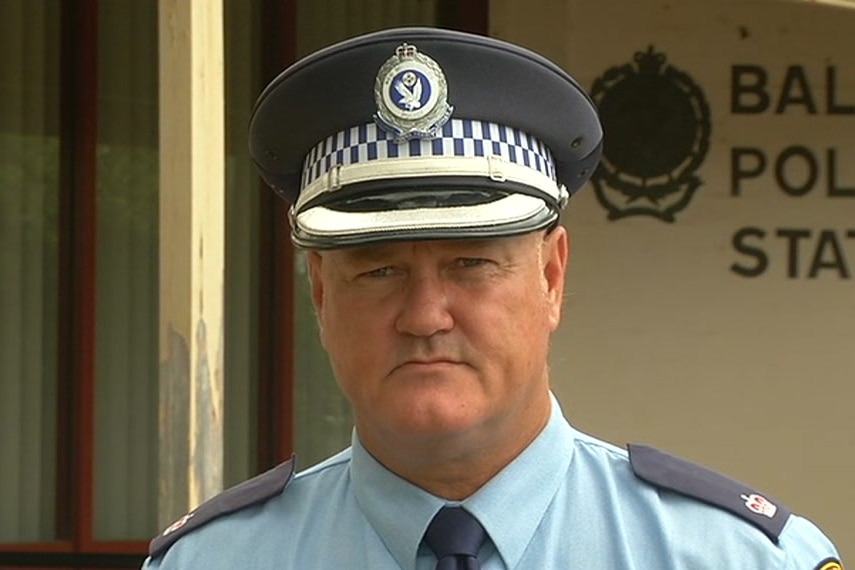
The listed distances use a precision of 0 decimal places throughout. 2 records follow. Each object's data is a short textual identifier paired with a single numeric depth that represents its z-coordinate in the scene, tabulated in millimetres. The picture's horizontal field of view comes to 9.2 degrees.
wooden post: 5373
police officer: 3817
